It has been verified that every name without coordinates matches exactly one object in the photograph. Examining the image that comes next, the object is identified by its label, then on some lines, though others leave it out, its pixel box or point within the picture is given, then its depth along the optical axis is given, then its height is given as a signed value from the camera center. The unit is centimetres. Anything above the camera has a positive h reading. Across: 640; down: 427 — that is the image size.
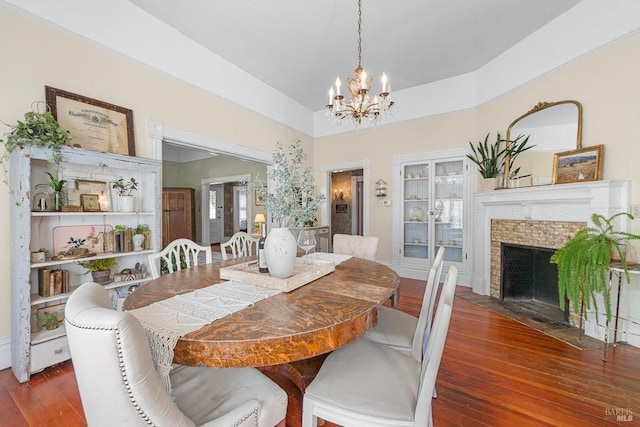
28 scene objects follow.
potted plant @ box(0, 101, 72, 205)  180 +51
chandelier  227 +100
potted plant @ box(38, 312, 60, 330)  198 -84
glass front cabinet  421 -3
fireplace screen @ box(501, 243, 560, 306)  339 -82
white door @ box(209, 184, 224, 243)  886 -5
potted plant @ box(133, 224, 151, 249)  257 -23
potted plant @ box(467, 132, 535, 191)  337 +70
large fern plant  208 -41
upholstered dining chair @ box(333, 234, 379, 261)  262 -37
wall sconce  480 +37
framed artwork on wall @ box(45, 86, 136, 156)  219 +77
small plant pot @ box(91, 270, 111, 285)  228 -59
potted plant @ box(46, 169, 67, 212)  204 +17
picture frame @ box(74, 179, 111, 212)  229 +16
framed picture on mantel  254 +45
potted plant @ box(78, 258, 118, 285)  229 -53
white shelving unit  182 -15
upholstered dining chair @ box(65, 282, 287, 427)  64 -41
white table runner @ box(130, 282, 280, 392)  85 -42
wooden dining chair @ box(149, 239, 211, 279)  187 -35
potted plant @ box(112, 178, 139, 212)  249 +17
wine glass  183 -22
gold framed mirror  280 +86
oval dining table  87 -43
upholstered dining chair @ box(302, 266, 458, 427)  92 -72
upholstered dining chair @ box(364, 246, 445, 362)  151 -74
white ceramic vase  142 -23
